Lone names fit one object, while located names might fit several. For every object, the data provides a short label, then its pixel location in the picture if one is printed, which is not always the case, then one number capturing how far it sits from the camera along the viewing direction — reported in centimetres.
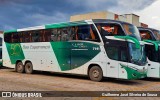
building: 4182
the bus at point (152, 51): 1533
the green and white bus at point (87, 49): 1286
